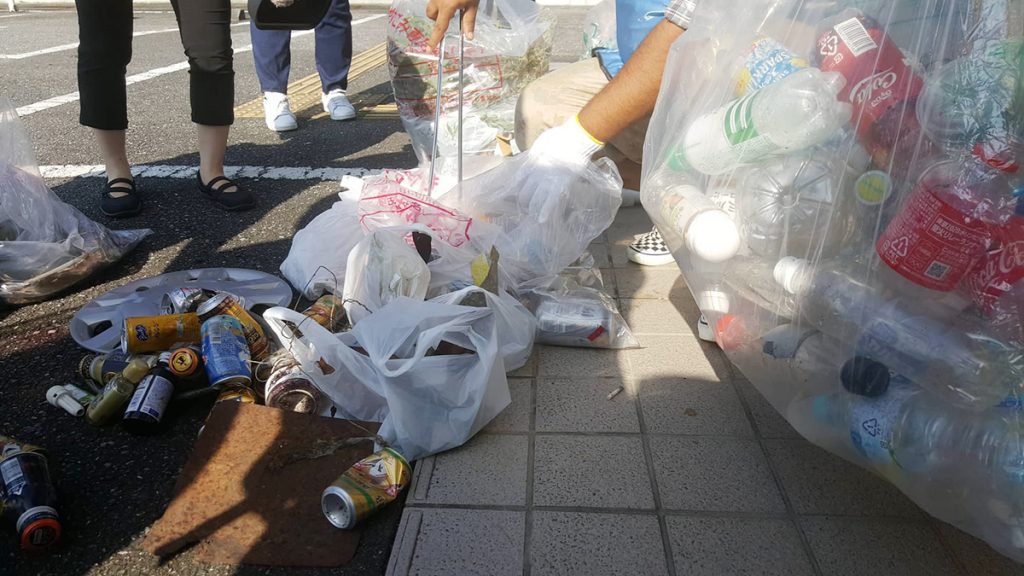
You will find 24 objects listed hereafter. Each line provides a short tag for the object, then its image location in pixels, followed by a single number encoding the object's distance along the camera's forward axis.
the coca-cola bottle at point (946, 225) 1.22
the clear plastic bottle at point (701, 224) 1.66
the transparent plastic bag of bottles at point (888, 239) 1.21
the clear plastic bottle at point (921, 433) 1.16
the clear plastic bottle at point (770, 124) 1.50
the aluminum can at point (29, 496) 1.46
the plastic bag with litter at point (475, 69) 3.41
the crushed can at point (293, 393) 1.85
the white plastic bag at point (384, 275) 2.06
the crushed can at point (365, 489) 1.51
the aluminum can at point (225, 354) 1.86
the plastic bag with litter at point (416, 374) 1.71
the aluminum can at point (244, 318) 2.01
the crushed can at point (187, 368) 1.85
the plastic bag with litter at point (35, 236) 2.36
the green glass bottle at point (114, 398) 1.82
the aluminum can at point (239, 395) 1.85
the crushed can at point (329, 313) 2.15
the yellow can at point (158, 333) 1.98
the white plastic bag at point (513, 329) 1.99
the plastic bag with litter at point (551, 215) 2.31
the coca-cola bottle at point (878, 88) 1.33
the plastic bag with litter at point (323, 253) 2.41
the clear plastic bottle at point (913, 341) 1.20
